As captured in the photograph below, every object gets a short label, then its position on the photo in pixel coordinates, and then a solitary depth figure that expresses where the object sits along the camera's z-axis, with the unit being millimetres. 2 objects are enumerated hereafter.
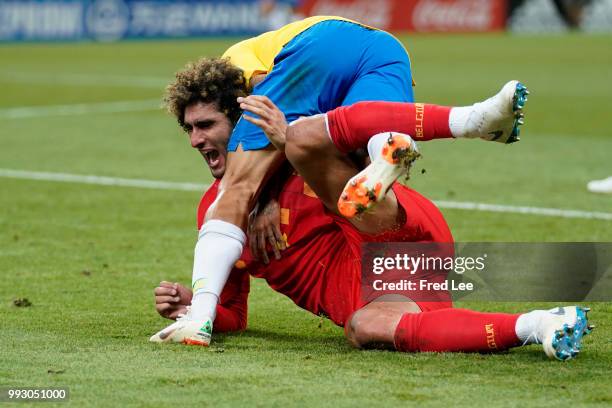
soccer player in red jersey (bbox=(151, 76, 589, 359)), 9352
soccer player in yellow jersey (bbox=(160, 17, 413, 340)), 10477
